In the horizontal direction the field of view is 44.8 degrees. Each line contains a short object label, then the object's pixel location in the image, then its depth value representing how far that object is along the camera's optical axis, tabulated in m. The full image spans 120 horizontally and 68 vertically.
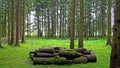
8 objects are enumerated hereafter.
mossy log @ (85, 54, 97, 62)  9.74
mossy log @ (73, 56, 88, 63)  9.44
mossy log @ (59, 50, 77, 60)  9.40
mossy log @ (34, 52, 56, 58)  9.49
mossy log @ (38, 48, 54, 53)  9.87
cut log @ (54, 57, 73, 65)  9.07
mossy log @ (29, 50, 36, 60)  10.22
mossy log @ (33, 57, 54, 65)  9.04
